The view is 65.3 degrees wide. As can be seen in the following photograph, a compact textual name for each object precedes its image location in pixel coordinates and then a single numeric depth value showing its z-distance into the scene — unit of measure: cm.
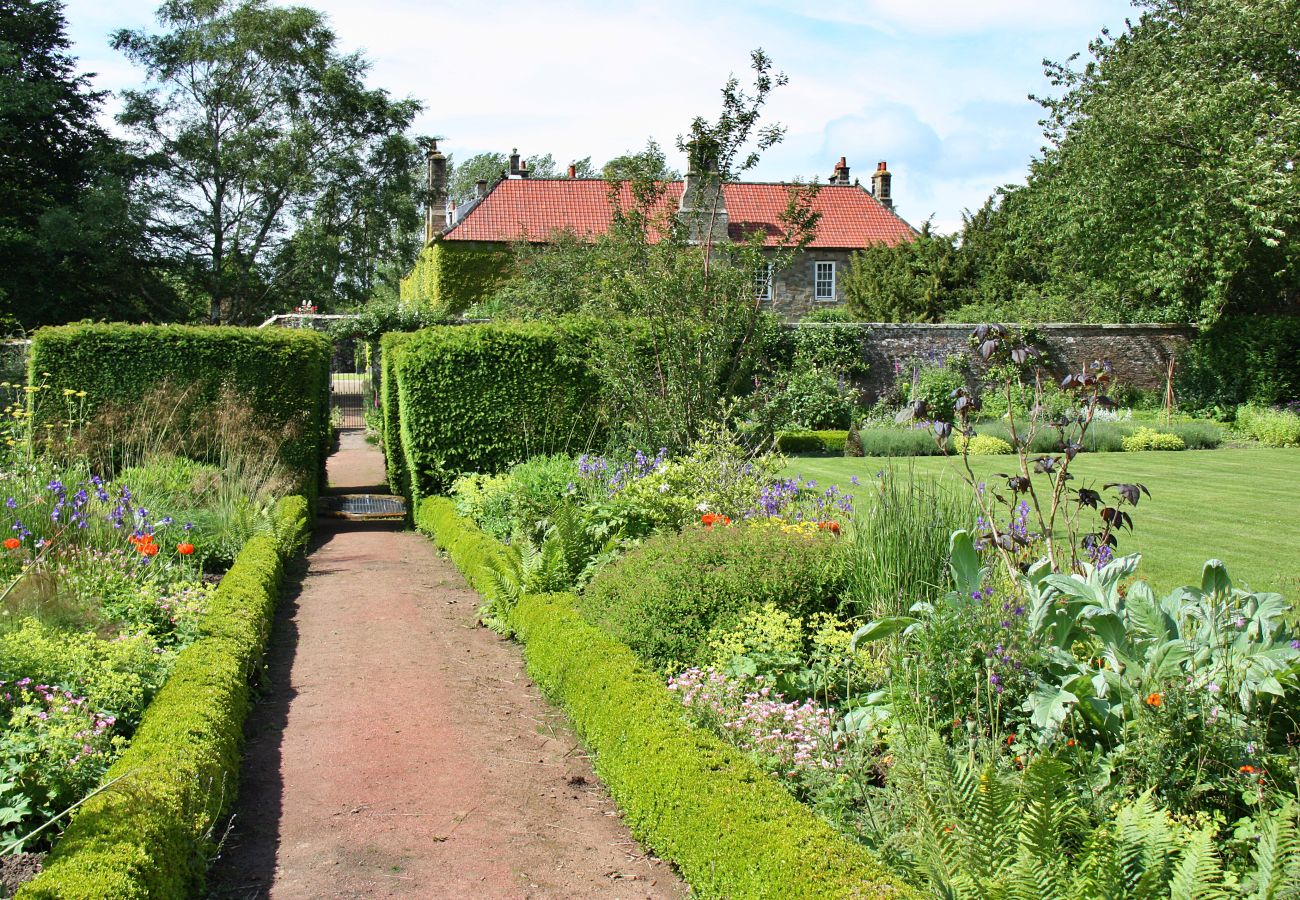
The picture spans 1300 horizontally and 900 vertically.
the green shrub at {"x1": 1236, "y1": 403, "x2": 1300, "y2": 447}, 1683
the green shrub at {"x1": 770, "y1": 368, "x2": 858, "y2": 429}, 1856
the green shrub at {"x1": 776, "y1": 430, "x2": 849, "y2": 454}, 1691
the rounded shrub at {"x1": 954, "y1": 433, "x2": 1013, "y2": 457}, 1616
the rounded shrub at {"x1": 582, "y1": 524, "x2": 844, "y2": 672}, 469
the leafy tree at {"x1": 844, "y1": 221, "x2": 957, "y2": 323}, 2677
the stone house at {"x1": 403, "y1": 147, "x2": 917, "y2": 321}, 2898
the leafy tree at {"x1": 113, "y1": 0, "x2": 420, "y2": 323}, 2912
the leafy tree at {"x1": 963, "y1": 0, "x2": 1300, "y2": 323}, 1811
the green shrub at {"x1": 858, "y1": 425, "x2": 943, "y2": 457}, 1628
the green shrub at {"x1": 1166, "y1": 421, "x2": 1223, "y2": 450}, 1694
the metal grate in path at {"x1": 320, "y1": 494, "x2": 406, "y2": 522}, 1195
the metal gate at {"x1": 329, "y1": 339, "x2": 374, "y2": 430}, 2417
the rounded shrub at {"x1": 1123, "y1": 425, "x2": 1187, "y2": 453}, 1658
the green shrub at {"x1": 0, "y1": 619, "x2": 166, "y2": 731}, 385
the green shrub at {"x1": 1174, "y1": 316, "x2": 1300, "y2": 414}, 1972
